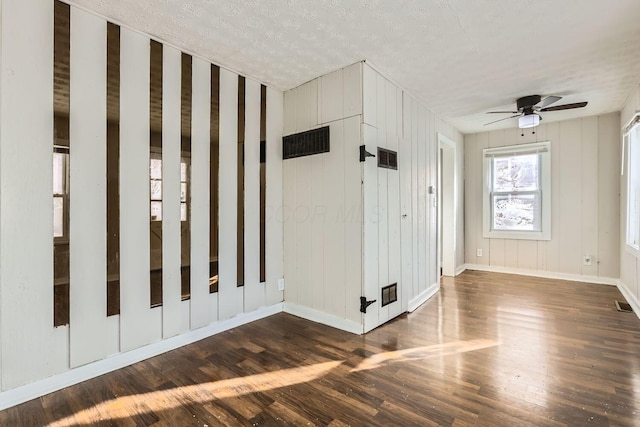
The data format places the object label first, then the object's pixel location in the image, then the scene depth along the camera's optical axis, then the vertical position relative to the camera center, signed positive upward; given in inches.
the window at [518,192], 198.2 +12.7
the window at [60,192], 78.1 +5.4
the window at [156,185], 96.1 +8.6
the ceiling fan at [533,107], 139.0 +48.8
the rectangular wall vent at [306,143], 122.1 +28.5
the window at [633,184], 135.1 +12.6
